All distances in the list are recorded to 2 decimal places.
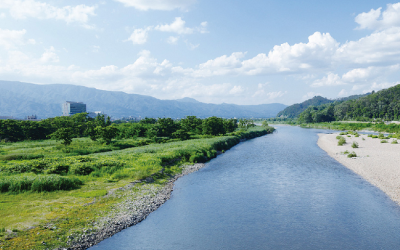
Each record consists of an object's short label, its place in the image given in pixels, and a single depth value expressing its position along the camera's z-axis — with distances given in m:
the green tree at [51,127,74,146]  58.09
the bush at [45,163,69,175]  32.88
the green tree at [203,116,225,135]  103.31
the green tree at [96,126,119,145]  67.69
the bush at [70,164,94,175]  34.16
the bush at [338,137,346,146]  74.44
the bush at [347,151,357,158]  52.99
